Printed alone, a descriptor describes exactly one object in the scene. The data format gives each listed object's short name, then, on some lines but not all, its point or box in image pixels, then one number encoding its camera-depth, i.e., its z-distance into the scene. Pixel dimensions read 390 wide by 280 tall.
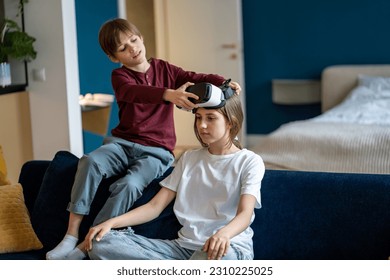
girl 2.54
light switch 4.53
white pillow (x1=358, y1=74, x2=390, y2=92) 6.07
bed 4.36
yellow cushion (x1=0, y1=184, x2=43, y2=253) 2.93
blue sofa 2.61
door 6.93
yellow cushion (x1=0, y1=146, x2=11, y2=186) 3.35
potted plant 4.34
